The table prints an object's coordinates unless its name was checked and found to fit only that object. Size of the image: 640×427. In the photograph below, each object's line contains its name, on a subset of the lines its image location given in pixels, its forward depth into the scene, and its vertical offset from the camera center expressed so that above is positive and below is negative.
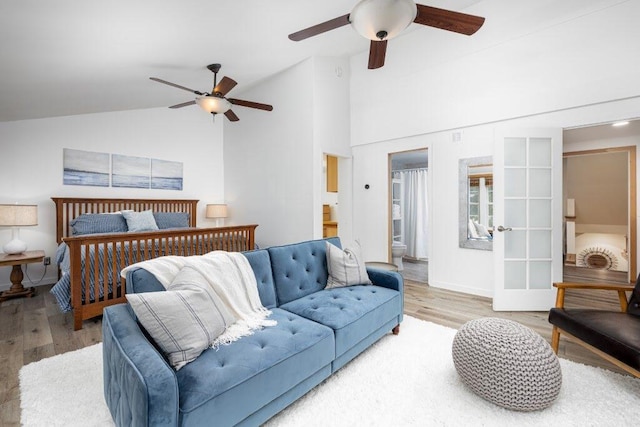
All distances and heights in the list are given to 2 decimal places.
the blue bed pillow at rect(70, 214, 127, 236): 3.79 -0.21
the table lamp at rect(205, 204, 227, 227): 5.57 -0.05
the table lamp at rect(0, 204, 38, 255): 3.31 -0.13
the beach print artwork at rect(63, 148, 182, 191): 4.25 +0.63
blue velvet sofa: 1.12 -0.75
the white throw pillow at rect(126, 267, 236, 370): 1.33 -0.55
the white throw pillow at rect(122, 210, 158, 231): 4.12 -0.19
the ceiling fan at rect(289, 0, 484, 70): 1.69 +1.22
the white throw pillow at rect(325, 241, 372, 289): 2.59 -0.55
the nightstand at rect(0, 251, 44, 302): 3.31 -0.81
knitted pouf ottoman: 1.56 -0.91
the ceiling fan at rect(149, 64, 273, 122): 3.24 +1.38
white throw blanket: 1.66 -0.48
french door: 3.22 -0.11
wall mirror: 3.75 +0.10
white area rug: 1.55 -1.16
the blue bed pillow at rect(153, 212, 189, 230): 4.62 -0.18
